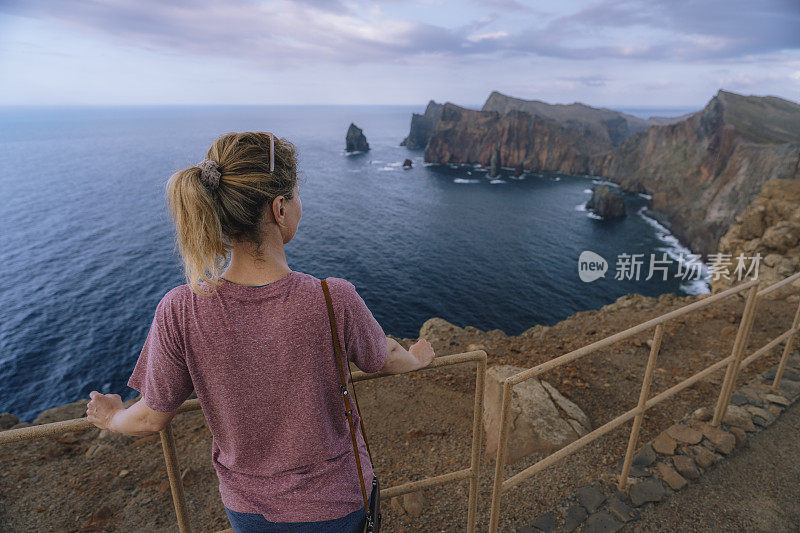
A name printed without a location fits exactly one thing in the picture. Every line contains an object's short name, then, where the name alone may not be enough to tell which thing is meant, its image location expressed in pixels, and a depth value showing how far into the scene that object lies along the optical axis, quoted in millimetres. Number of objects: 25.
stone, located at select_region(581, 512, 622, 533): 3592
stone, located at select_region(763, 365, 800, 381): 5836
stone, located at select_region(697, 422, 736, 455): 4414
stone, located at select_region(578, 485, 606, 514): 3821
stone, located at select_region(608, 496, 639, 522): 3691
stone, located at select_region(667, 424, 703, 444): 4523
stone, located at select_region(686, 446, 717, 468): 4230
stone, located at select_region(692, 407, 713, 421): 4965
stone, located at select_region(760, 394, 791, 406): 5172
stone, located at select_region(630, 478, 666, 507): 3846
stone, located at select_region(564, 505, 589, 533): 3648
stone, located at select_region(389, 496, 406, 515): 4292
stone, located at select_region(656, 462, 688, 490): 4002
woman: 1380
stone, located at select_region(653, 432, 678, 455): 4395
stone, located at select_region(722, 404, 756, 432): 4781
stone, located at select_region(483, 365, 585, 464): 5562
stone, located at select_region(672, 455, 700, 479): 4110
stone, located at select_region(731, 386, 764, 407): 5211
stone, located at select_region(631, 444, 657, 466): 4293
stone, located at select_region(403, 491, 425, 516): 4250
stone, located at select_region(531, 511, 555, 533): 3655
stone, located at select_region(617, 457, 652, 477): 4133
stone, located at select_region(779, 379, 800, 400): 5379
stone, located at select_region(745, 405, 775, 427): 4865
